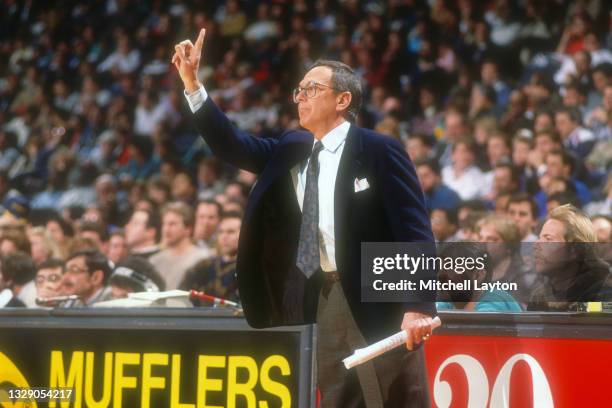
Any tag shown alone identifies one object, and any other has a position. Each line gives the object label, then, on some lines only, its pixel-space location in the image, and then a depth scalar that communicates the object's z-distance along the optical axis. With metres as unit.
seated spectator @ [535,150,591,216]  15.50
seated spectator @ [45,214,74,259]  17.87
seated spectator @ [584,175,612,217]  15.21
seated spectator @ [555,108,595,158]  16.58
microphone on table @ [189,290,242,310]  8.41
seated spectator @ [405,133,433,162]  18.03
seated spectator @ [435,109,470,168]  18.17
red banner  6.73
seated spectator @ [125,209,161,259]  16.95
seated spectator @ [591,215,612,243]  11.97
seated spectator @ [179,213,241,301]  14.20
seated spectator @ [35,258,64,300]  12.05
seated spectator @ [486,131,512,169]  16.94
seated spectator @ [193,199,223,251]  16.83
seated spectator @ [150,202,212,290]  15.33
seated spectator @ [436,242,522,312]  7.03
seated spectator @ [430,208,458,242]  14.28
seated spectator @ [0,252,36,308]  12.45
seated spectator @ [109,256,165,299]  11.62
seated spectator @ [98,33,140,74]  26.44
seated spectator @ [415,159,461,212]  16.39
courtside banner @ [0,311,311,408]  7.76
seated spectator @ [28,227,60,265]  16.91
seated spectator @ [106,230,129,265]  16.52
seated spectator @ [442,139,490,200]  17.08
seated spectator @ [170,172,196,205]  20.97
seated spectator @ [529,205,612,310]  7.00
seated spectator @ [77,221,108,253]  17.00
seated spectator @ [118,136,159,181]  23.75
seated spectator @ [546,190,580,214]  14.01
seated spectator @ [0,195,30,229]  19.96
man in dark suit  6.39
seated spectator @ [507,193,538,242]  13.57
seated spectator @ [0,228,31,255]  15.33
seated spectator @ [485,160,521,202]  15.86
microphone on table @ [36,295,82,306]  9.66
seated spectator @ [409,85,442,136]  19.89
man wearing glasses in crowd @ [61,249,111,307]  12.10
